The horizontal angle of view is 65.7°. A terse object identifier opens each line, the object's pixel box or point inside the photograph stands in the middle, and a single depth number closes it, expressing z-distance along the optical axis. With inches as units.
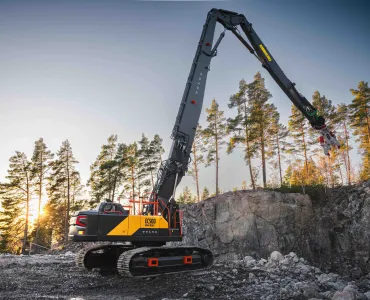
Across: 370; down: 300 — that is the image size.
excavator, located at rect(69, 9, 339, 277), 337.7
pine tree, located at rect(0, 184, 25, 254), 1315.2
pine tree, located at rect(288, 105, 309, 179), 1277.1
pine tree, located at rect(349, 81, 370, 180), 1220.5
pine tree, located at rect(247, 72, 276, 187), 1122.7
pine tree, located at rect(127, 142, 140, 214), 1446.9
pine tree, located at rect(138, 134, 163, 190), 1407.5
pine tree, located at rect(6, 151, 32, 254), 1299.2
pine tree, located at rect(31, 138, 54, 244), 1339.3
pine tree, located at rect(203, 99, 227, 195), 1285.7
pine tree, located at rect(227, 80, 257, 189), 1120.8
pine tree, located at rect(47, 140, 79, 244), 1423.5
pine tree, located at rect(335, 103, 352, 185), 1334.9
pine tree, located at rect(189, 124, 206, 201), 1342.3
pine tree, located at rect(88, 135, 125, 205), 1398.9
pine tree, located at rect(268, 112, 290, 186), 1217.7
